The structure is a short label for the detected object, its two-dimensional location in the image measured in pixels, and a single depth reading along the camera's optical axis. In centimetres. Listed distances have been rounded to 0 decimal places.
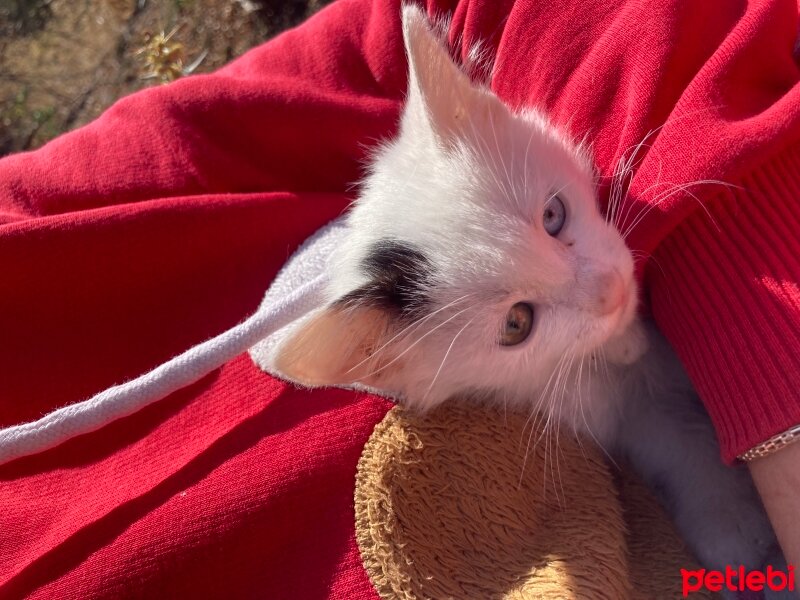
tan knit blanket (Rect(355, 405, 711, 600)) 19
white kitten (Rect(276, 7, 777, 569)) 19
